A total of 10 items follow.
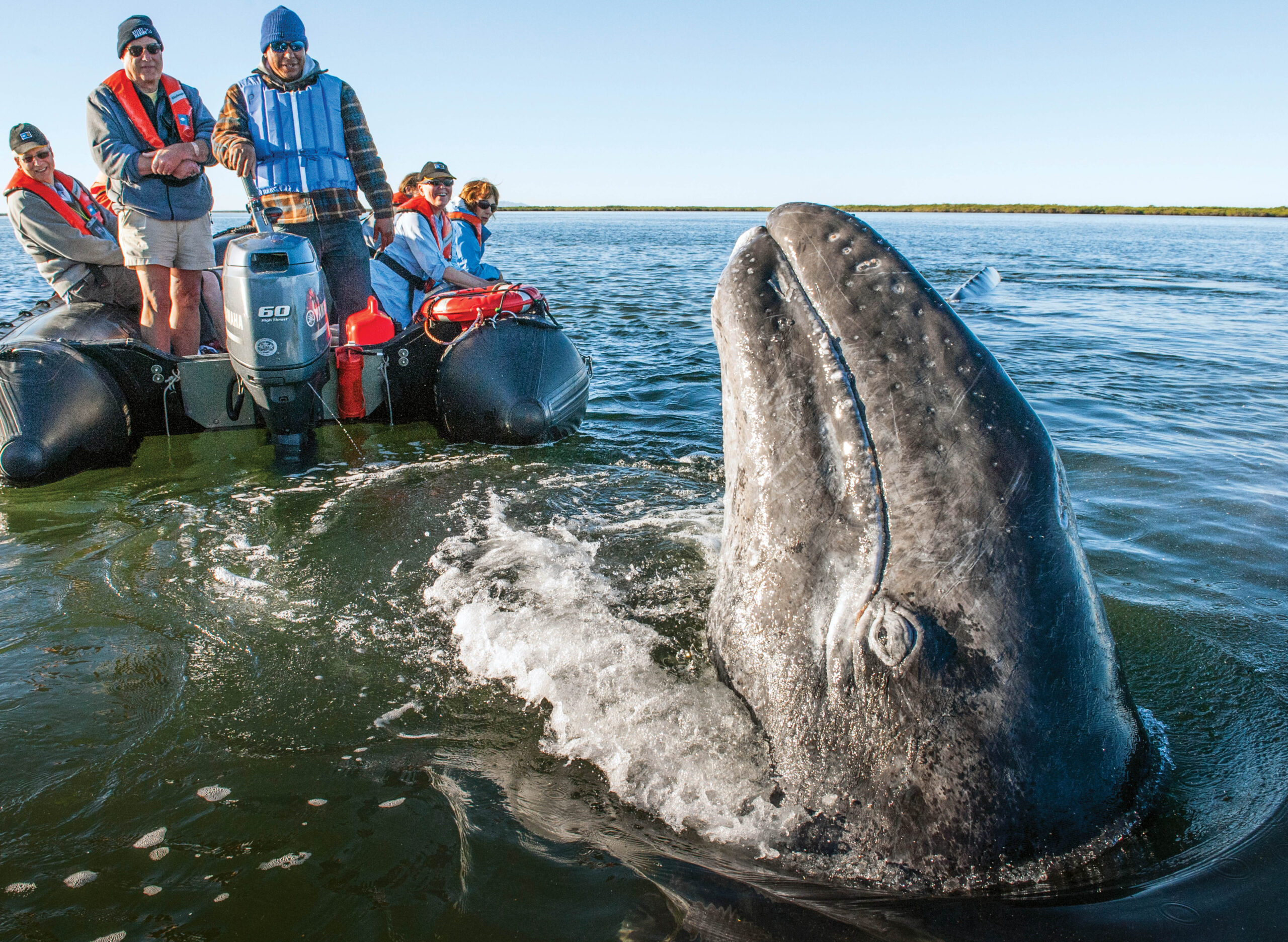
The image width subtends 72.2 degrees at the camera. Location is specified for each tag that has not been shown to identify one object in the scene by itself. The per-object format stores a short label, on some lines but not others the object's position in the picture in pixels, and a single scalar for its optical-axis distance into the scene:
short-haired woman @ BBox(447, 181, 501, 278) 10.23
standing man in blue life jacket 7.72
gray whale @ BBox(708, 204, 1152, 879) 2.54
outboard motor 6.78
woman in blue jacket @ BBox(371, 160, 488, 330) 9.55
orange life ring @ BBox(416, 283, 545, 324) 8.48
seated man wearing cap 8.16
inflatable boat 6.80
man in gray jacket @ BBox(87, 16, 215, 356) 7.15
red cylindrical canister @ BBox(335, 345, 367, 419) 8.32
